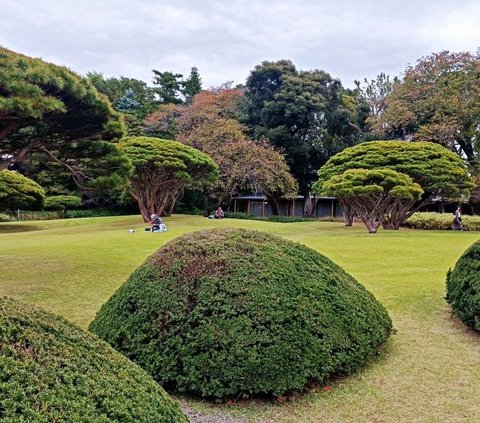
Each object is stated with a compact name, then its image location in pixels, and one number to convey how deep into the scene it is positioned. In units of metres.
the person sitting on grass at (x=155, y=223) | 17.93
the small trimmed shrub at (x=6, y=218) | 26.98
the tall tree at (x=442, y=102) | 23.62
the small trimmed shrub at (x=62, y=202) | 29.19
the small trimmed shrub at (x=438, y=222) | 22.23
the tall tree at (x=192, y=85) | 41.31
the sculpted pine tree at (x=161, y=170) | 21.38
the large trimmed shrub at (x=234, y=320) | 3.62
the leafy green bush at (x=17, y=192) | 23.28
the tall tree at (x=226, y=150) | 27.52
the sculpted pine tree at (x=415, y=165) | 19.53
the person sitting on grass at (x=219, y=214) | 26.45
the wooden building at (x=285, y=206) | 33.62
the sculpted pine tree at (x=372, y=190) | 17.36
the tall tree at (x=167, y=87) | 39.31
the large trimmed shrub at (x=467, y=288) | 5.21
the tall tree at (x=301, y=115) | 30.69
